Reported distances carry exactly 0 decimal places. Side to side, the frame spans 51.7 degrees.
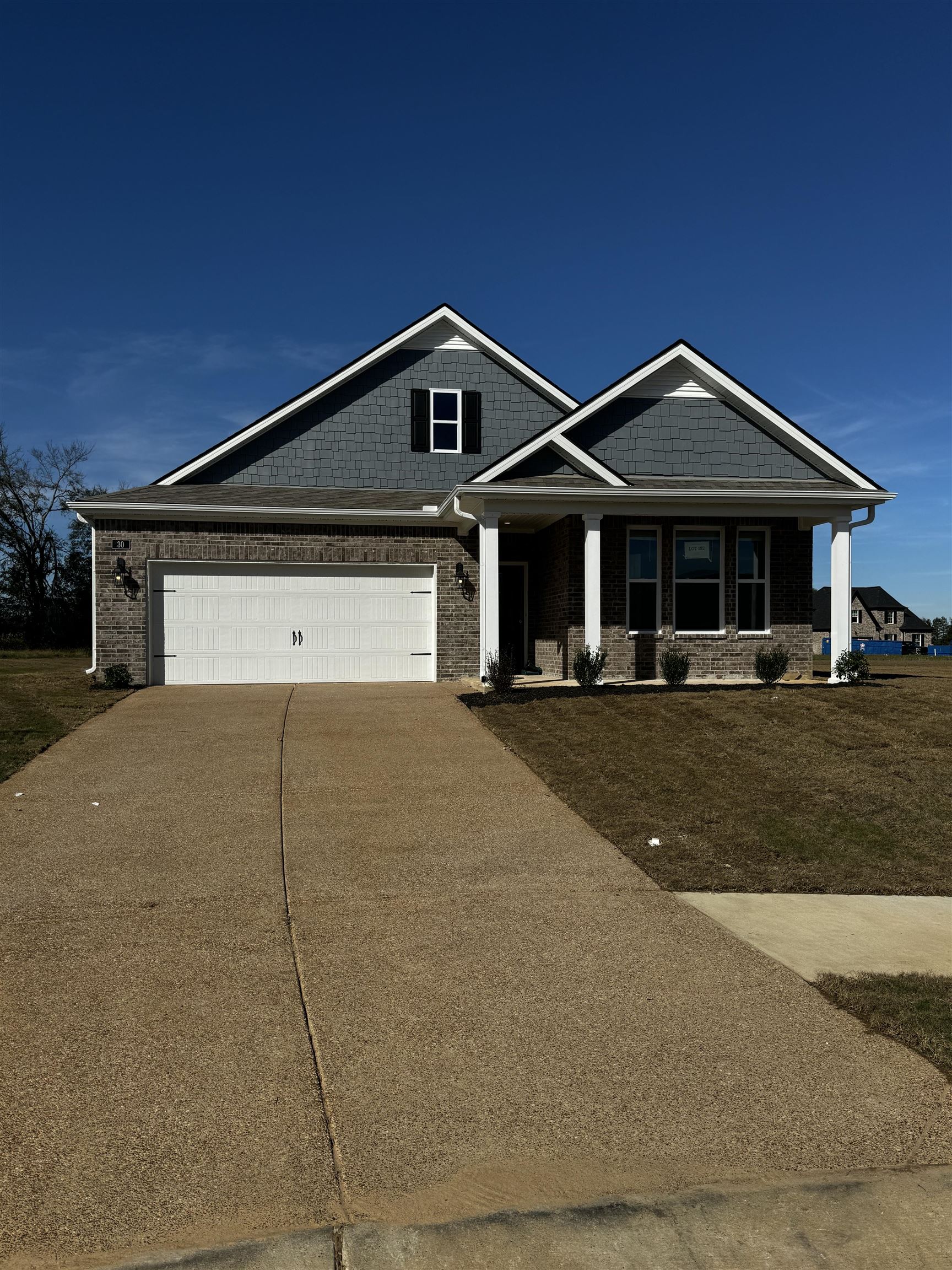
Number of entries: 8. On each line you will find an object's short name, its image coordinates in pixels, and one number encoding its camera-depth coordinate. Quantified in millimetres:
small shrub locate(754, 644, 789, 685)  16016
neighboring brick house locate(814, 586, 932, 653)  87688
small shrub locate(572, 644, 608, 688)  15430
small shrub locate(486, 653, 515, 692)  15062
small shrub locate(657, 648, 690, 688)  16062
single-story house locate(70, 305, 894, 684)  16781
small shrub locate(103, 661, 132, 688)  16734
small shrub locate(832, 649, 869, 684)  16250
